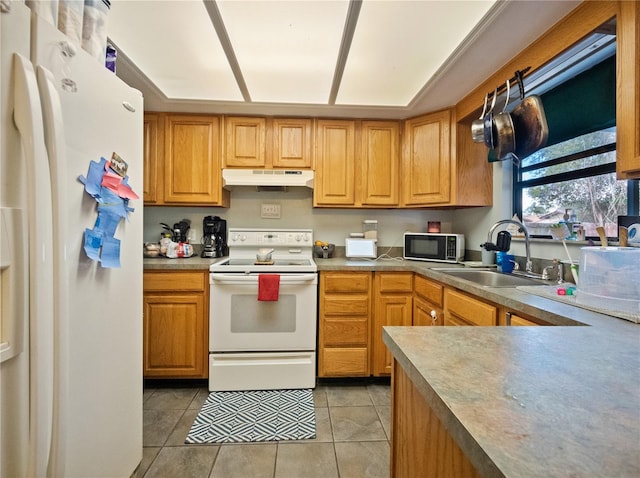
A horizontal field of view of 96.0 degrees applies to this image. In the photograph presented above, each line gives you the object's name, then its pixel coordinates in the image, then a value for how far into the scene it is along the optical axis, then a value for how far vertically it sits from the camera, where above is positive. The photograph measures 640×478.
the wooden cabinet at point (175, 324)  2.10 -0.64
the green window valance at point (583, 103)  1.49 +0.78
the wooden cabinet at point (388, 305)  2.22 -0.52
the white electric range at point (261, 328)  2.07 -0.66
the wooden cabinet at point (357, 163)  2.53 +0.66
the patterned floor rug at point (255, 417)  1.63 -1.12
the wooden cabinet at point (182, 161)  2.42 +0.64
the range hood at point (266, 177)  2.42 +0.51
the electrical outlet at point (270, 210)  2.78 +0.26
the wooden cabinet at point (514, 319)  1.13 -0.33
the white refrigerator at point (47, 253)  0.67 -0.04
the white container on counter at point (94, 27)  1.01 +0.74
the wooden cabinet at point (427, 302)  1.88 -0.45
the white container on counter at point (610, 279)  0.97 -0.14
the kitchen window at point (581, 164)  1.52 +0.48
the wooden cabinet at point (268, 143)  2.47 +0.82
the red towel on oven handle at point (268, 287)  2.04 -0.35
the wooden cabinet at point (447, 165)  2.29 +0.60
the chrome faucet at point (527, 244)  1.77 -0.03
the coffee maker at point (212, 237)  2.48 +0.00
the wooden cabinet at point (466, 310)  1.38 -0.38
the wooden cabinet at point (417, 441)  0.54 -0.45
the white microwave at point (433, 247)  2.40 -0.07
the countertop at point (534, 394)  0.34 -0.25
